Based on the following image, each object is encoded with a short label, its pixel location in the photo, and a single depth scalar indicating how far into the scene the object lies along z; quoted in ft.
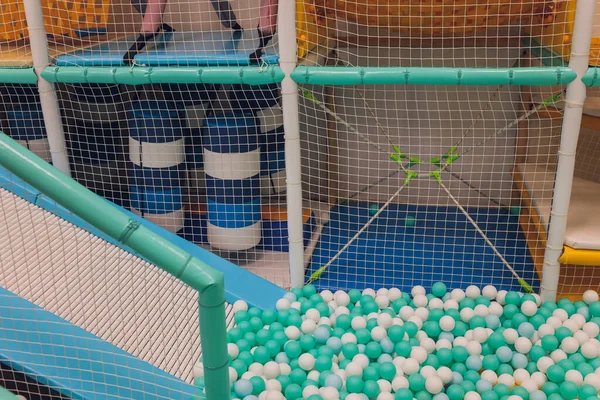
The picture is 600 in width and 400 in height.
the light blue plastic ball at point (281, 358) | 9.50
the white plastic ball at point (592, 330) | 9.80
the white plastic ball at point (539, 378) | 8.93
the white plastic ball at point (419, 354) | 9.25
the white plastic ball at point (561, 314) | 10.11
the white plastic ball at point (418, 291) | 10.75
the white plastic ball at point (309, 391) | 8.65
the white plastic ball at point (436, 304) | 10.47
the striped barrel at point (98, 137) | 12.35
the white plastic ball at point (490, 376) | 8.99
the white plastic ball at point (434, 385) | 8.63
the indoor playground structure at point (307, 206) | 8.96
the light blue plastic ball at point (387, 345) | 9.52
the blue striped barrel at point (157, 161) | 11.50
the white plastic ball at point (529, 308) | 10.06
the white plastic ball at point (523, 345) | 9.46
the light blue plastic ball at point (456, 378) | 8.97
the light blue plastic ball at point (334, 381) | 8.76
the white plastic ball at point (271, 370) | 9.14
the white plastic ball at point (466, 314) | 10.12
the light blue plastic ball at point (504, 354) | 9.29
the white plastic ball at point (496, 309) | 10.21
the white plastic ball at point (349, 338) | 9.67
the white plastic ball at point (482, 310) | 10.14
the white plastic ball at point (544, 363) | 9.14
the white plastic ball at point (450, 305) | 10.38
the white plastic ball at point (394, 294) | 10.75
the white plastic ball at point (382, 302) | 10.57
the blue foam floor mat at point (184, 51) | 10.20
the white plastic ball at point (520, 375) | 8.95
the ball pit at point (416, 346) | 8.72
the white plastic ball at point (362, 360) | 9.19
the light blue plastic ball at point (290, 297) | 10.76
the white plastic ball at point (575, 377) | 8.79
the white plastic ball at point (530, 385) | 8.76
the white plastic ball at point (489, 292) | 10.62
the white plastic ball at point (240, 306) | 10.46
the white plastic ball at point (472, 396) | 8.41
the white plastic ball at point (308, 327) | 9.98
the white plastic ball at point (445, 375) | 8.91
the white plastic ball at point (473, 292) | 10.64
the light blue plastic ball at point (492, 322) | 9.97
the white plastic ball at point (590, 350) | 9.29
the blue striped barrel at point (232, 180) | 11.15
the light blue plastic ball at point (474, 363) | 9.18
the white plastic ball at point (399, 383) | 8.77
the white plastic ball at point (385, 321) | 9.98
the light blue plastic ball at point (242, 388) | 8.70
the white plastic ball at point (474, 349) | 9.41
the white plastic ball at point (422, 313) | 10.27
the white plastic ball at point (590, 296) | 10.47
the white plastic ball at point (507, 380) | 8.89
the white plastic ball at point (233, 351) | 9.51
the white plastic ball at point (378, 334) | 9.71
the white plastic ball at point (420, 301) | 10.57
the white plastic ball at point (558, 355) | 9.30
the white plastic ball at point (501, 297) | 10.53
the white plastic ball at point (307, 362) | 9.25
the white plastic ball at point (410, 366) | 9.05
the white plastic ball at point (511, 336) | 9.61
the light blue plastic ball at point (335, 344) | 9.56
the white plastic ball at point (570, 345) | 9.38
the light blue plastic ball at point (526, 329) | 9.70
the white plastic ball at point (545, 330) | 9.70
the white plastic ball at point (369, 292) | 10.85
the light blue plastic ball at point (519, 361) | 9.23
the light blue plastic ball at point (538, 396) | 8.53
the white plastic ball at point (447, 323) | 9.86
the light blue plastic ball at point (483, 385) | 8.71
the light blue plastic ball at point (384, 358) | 9.32
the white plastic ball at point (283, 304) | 10.55
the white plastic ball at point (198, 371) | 8.79
